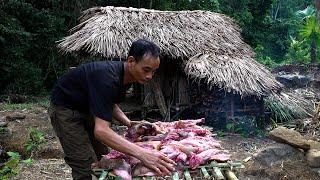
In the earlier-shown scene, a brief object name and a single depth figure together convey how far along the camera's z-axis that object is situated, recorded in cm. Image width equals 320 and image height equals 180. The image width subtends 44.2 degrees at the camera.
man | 297
